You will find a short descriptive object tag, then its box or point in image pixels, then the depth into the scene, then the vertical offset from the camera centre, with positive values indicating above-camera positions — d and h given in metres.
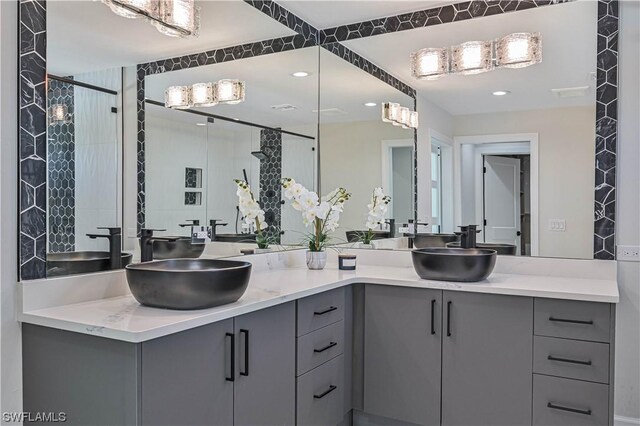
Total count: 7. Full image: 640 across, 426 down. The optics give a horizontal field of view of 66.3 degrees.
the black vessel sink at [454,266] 2.53 -0.30
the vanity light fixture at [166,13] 2.13 +0.90
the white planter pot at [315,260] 3.13 -0.34
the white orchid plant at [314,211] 3.10 -0.02
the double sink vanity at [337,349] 1.63 -0.60
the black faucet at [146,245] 2.22 -0.17
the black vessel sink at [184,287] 1.74 -0.29
